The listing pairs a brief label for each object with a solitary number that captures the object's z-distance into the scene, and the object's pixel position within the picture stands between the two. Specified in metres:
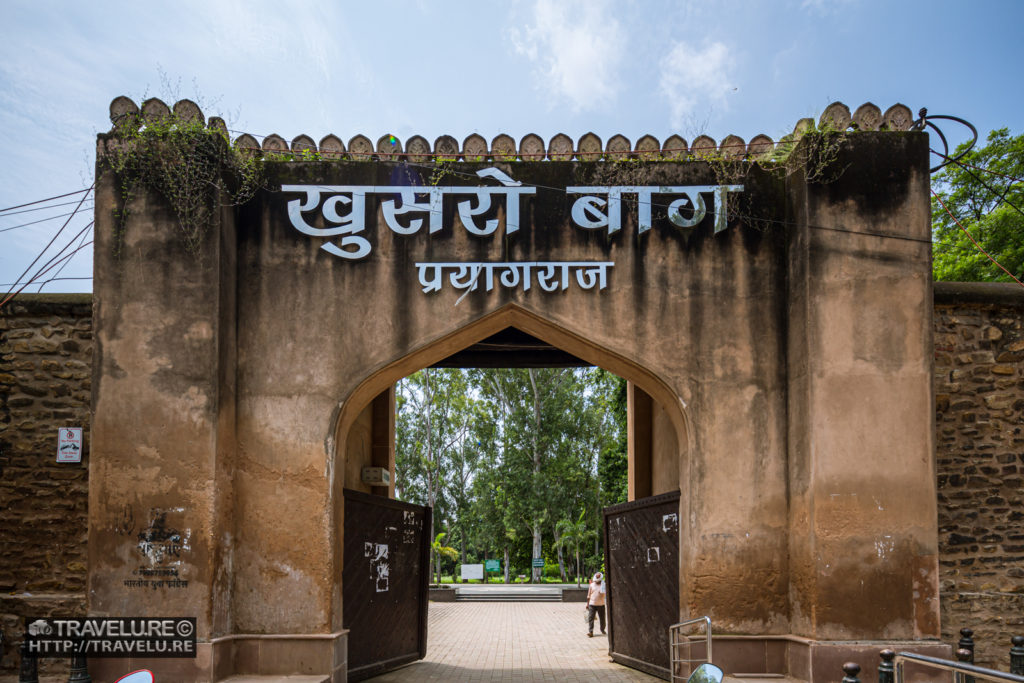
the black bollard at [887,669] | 5.69
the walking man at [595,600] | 14.47
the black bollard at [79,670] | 6.78
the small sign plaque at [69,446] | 8.34
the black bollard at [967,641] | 7.31
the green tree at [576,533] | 32.18
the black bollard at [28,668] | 6.52
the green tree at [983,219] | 18.30
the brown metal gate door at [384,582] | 8.96
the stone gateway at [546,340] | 7.55
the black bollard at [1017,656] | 6.59
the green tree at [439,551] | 30.41
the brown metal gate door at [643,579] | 9.10
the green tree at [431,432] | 38.16
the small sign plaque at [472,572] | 31.36
